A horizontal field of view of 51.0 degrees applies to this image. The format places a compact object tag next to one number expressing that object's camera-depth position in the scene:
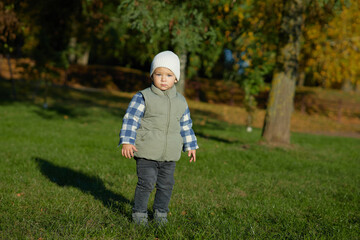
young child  3.71
